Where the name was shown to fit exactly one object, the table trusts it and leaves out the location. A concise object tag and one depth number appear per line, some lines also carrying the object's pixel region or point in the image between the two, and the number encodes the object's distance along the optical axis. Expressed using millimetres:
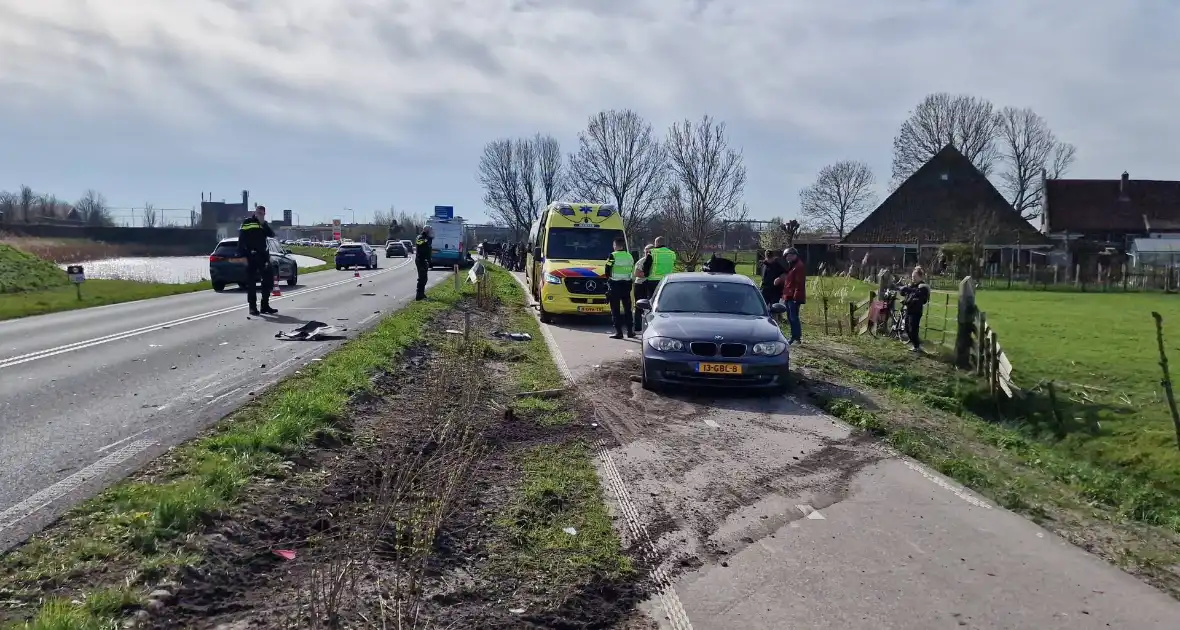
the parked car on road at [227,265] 27609
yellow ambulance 19297
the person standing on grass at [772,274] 16500
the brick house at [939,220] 57281
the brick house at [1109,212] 60750
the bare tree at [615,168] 57531
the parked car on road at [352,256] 48812
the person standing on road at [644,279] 16516
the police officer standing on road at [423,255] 23141
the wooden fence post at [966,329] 15523
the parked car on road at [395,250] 73750
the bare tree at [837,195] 85688
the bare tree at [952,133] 73938
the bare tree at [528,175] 77375
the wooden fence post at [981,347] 14391
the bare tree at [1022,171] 74000
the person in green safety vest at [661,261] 16992
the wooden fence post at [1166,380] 8472
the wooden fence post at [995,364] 13545
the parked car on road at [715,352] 10219
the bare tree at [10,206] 88312
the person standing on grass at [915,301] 16812
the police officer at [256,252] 17844
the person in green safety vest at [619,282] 16375
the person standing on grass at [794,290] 15812
